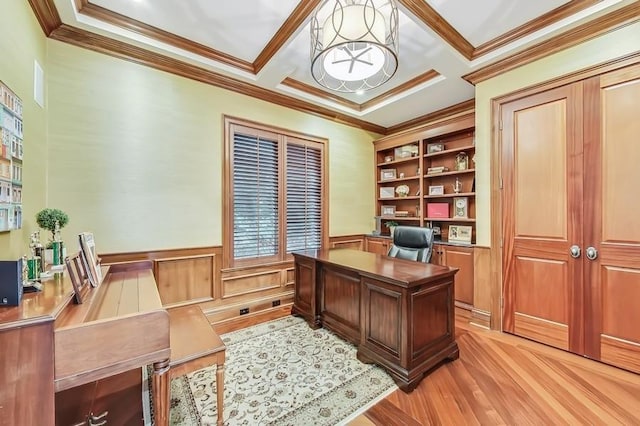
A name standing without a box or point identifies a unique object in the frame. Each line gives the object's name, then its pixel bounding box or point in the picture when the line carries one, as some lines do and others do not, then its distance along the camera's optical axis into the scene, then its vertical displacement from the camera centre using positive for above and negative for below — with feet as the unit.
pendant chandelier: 5.97 +4.09
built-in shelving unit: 12.56 +1.84
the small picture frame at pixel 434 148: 13.58 +3.31
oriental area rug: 5.69 -4.18
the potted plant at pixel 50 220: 5.78 -0.14
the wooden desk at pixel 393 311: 6.63 -2.70
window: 10.94 +0.88
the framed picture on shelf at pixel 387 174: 16.06 +2.34
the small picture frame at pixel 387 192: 16.07 +1.29
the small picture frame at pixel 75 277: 4.26 -1.06
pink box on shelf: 13.21 +0.18
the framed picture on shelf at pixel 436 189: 13.50 +1.21
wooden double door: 7.27 -0.09
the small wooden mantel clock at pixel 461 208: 12.48 +0.26
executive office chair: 9.82 -1.14
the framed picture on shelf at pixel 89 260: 5.24 -0.92
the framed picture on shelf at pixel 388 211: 15.81 +0.15
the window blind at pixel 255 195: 11.06 +0.76
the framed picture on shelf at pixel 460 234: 12.03 -0.91
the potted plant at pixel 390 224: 15.00 -0.59
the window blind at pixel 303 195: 12.67 +0.87
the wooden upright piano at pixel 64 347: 3.17 -1.73
